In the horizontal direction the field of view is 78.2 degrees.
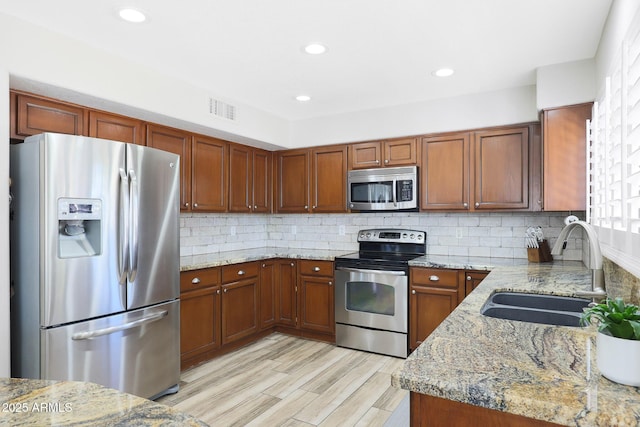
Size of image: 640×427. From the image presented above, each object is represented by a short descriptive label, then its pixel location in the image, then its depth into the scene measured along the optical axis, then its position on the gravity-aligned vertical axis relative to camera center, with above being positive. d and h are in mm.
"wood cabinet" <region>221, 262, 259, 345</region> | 3594 -822
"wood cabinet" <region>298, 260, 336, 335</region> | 3961 -836
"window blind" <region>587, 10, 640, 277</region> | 1419 +239
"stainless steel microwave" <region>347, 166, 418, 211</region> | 3775 +260
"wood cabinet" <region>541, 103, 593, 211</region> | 2820 +419
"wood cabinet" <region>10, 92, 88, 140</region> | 2357 +632
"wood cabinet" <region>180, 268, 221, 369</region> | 3186 -844
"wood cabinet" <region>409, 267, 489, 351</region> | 3281 -682
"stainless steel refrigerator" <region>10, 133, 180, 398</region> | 2137 -285
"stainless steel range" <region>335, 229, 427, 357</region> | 3541 -790
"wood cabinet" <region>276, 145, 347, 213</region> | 4246 +394
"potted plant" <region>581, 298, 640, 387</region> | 889 -295
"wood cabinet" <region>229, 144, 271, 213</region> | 4031 +388
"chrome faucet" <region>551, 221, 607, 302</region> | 1509 -208
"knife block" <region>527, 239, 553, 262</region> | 3330 -333
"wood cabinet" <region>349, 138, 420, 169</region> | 3842 +622
